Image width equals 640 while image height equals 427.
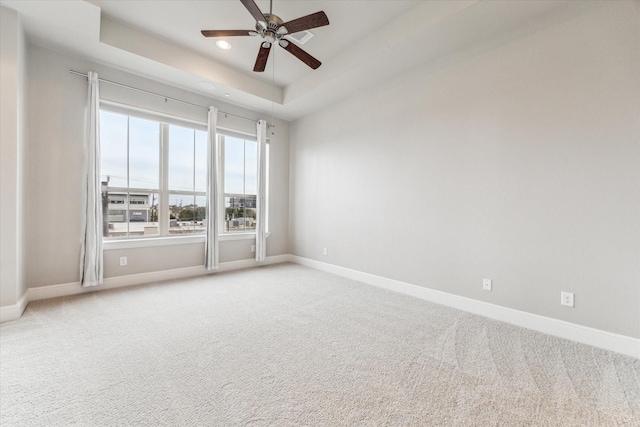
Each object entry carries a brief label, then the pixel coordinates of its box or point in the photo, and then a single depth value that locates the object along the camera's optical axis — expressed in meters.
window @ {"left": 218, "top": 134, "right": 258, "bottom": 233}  4.67
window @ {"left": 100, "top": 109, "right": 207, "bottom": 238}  3.60
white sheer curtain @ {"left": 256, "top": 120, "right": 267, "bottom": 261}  4.82
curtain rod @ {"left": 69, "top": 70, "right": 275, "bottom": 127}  3.25
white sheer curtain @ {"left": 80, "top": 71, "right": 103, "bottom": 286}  3.24
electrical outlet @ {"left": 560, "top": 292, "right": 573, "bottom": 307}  2.32
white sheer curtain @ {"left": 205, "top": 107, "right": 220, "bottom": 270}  4.21
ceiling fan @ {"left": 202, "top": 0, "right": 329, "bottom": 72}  2.14
